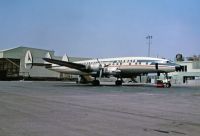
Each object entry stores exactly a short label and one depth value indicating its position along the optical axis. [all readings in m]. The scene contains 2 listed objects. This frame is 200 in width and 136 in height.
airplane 40.69
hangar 100.69
